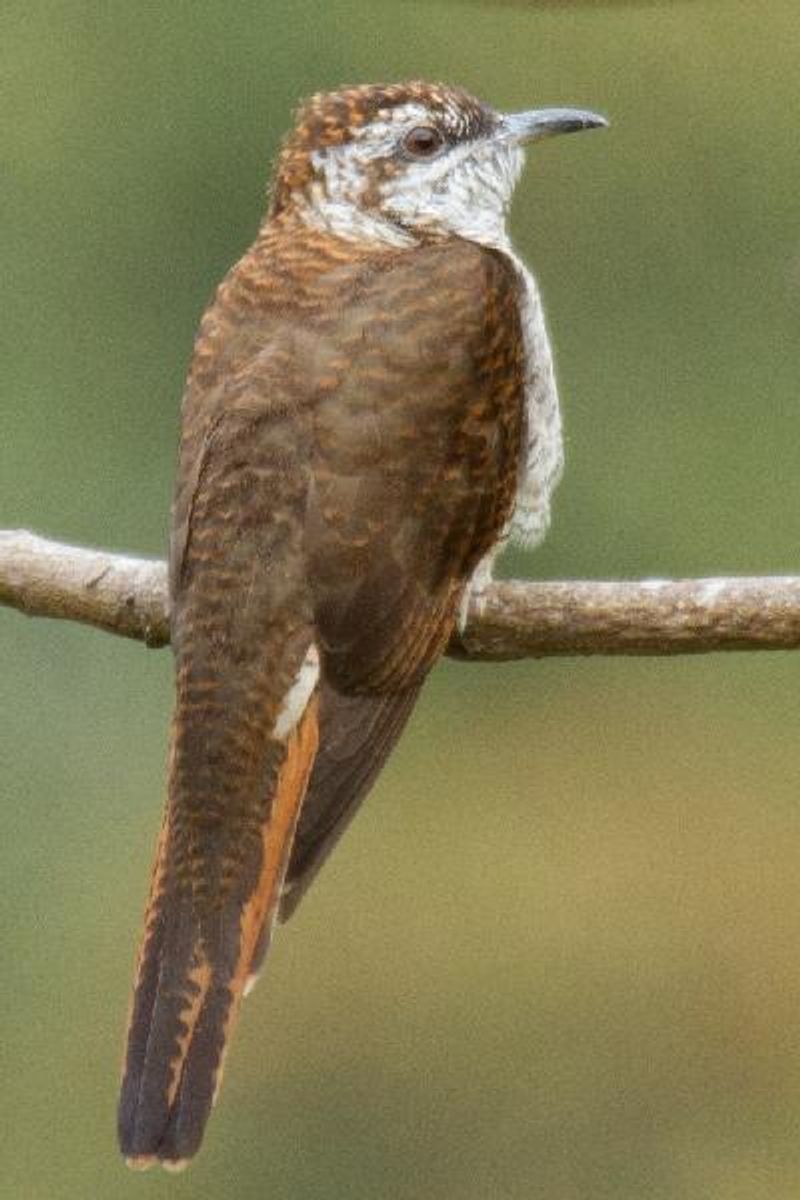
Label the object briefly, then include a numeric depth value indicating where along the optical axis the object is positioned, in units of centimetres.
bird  848
